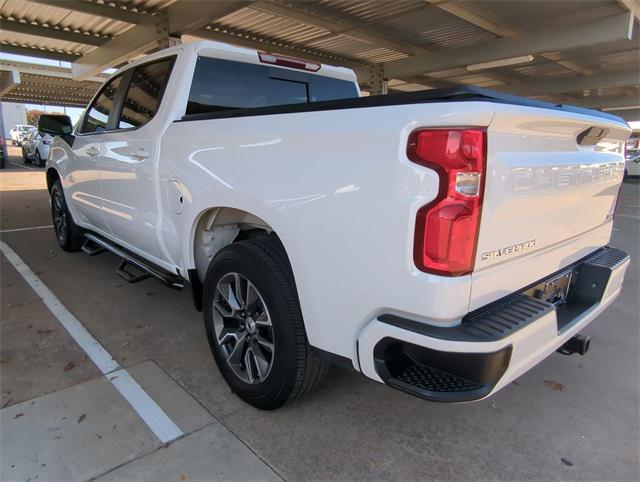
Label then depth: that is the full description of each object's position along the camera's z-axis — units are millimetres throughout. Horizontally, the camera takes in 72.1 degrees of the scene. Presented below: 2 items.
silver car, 19095
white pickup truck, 1648
